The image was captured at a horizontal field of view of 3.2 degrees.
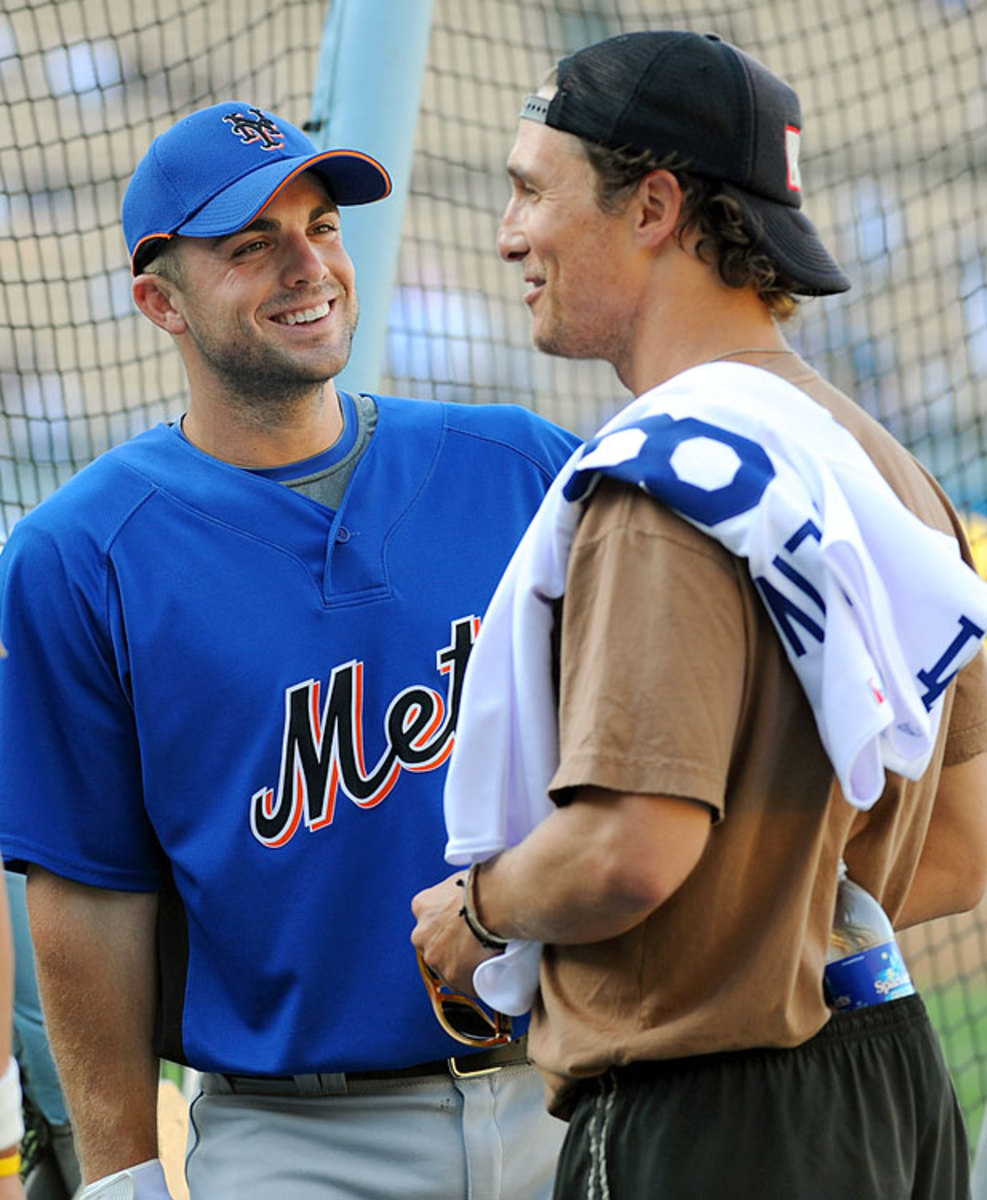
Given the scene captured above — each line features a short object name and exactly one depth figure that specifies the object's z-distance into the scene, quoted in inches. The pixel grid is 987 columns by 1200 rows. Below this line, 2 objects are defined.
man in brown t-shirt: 546.8
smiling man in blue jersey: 566.5
